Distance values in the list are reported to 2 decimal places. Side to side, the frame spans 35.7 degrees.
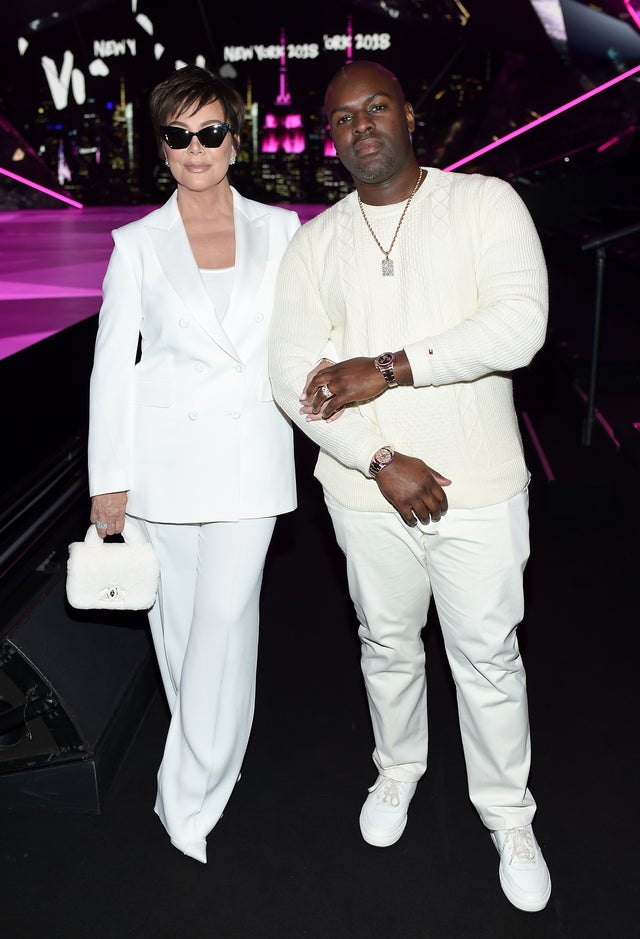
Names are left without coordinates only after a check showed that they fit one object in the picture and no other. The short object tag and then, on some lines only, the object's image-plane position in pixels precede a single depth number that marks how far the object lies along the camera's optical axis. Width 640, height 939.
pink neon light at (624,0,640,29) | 9.63
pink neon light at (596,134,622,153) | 9.66
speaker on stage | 2.35
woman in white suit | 2.04
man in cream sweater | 1.84
